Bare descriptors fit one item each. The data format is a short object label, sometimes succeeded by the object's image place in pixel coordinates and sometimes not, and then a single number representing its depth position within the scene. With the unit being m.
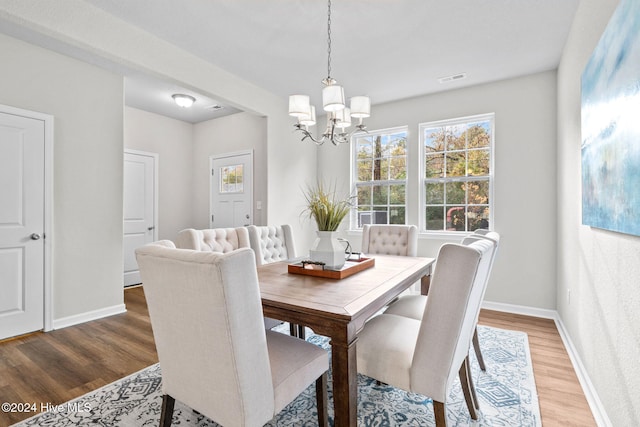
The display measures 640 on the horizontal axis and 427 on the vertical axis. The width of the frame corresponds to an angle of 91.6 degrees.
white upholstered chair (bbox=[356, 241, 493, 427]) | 1.27
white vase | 2.04
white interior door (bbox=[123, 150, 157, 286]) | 4.66
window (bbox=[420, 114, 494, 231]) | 3.80
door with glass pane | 4.72
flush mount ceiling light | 4.10
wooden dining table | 1.31
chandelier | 2.12
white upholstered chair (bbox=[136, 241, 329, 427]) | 1.01
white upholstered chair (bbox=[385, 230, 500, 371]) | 1.96
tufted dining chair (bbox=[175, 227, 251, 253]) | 2.40
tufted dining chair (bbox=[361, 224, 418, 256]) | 3.03
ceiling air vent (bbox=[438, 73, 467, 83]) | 3.51
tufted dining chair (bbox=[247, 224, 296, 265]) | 2.79
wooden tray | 1.91
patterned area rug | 1.69
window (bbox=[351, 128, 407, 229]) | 4.34
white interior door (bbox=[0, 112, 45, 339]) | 2.79
